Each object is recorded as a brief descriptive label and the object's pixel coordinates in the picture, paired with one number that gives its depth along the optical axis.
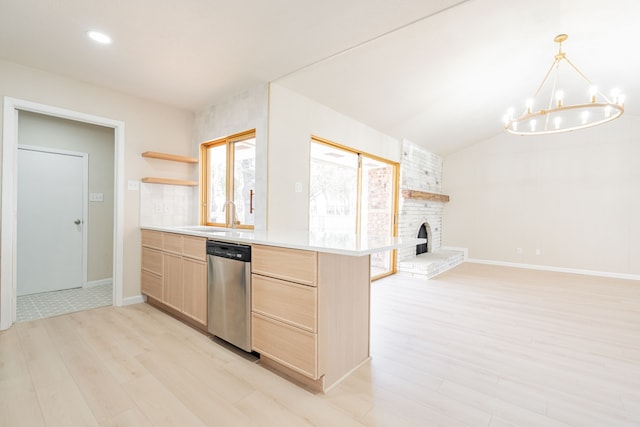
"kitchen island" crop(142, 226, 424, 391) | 1.64
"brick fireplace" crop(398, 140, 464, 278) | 5.07
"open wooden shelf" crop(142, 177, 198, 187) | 3.28
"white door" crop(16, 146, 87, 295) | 3.51
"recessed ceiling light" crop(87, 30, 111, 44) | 2.16
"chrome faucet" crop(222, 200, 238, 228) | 3.38
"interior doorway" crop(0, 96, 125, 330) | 2.54
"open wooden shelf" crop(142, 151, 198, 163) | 3.27
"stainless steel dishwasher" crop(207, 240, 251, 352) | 2.01
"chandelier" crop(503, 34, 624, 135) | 2.93
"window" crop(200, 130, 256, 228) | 3.29
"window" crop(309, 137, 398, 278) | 3.81
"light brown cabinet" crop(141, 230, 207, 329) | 2.45
